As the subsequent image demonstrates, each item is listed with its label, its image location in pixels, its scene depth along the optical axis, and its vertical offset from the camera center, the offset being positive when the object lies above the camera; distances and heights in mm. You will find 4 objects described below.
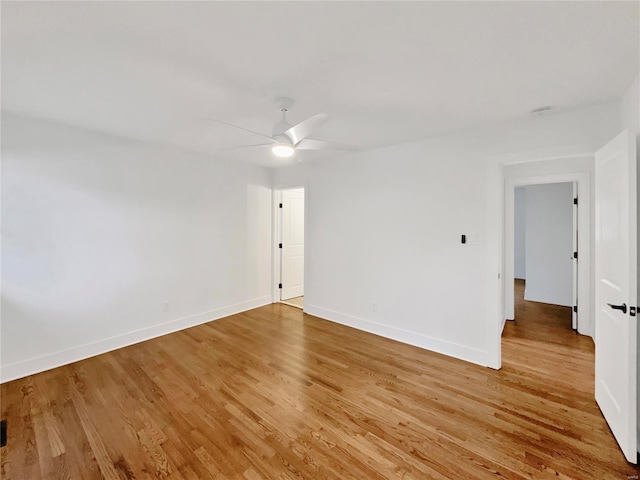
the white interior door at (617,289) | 1711 -297
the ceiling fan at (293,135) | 2006 +848
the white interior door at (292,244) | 5328 -41
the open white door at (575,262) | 3899 -247
